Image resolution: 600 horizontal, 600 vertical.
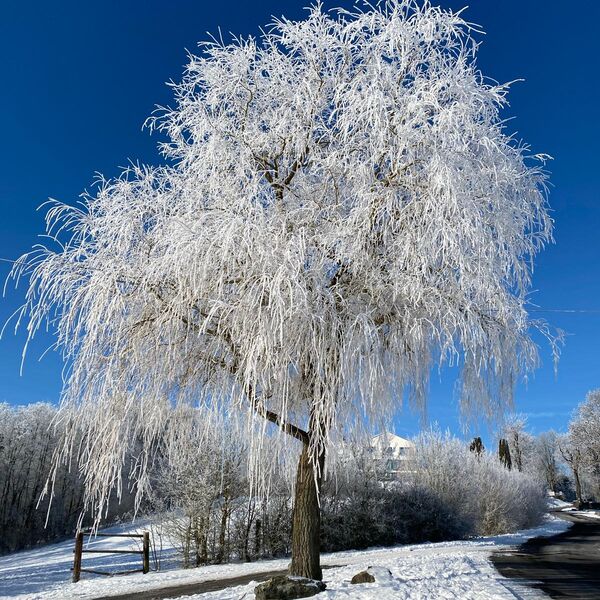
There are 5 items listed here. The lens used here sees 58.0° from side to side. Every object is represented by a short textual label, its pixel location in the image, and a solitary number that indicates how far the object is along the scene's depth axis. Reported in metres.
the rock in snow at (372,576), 7.49
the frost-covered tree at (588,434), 43.16
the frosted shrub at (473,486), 20.66
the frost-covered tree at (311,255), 6.07
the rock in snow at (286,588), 6.63
